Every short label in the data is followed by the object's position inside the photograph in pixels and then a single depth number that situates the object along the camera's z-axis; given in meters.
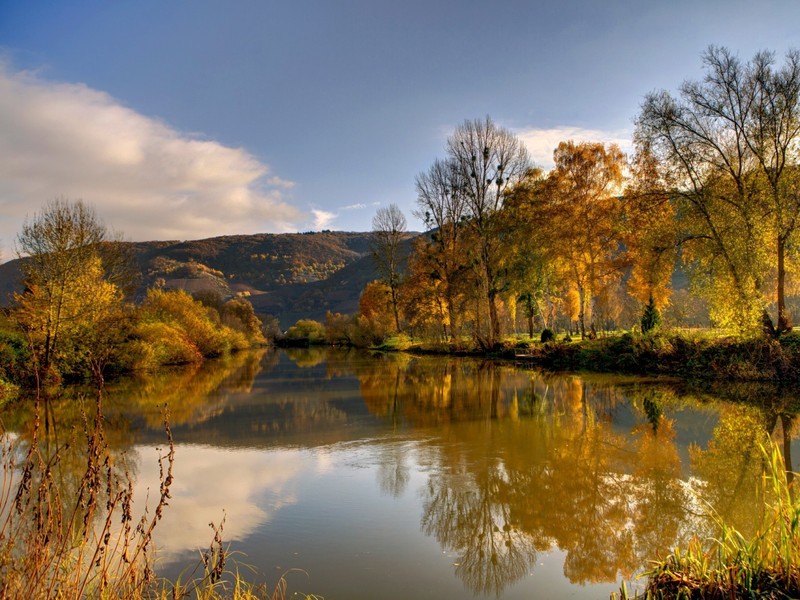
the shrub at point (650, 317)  25.19
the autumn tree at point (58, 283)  22.05
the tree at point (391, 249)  48.72
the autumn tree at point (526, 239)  29.38
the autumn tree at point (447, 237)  36.59
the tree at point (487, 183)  32.19
